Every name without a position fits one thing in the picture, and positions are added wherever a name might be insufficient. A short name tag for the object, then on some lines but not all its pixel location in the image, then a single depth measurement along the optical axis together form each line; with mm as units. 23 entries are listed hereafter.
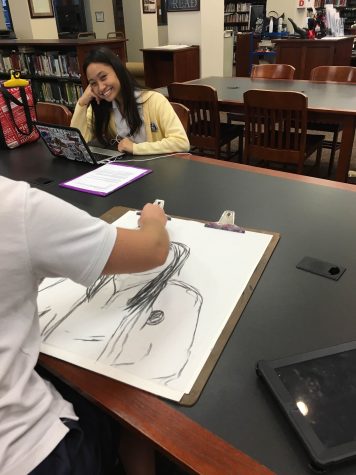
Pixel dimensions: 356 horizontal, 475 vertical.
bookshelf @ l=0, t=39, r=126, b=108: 4234
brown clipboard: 590
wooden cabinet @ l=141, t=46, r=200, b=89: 4723
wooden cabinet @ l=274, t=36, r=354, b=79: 4691
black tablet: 499
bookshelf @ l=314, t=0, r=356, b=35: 8359
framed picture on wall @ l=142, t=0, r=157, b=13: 6922
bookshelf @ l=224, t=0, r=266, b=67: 9297
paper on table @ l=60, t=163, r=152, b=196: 1292
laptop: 1471
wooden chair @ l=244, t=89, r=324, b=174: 2398
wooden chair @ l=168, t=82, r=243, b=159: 2725
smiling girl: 1740
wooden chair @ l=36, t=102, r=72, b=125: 2119
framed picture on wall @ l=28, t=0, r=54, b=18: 5219
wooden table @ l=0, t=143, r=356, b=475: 522
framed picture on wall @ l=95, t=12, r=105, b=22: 7454
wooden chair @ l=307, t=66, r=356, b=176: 3211
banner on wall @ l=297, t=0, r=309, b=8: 6469
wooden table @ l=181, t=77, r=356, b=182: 2416
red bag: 1716
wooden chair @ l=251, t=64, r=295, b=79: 3569
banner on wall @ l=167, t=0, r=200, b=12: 4734
